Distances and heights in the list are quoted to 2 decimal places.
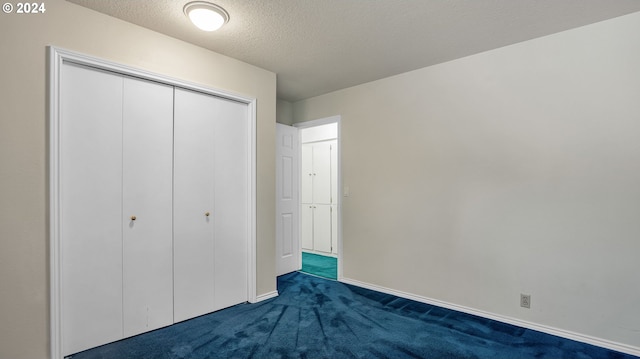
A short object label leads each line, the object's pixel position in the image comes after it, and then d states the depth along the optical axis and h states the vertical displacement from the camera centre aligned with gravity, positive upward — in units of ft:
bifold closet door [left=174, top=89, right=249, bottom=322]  9.07 -0.68
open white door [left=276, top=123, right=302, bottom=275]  14.06 -0.93
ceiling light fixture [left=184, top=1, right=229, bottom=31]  6.99 +3.86
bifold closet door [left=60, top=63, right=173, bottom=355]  7.19 -0.62
